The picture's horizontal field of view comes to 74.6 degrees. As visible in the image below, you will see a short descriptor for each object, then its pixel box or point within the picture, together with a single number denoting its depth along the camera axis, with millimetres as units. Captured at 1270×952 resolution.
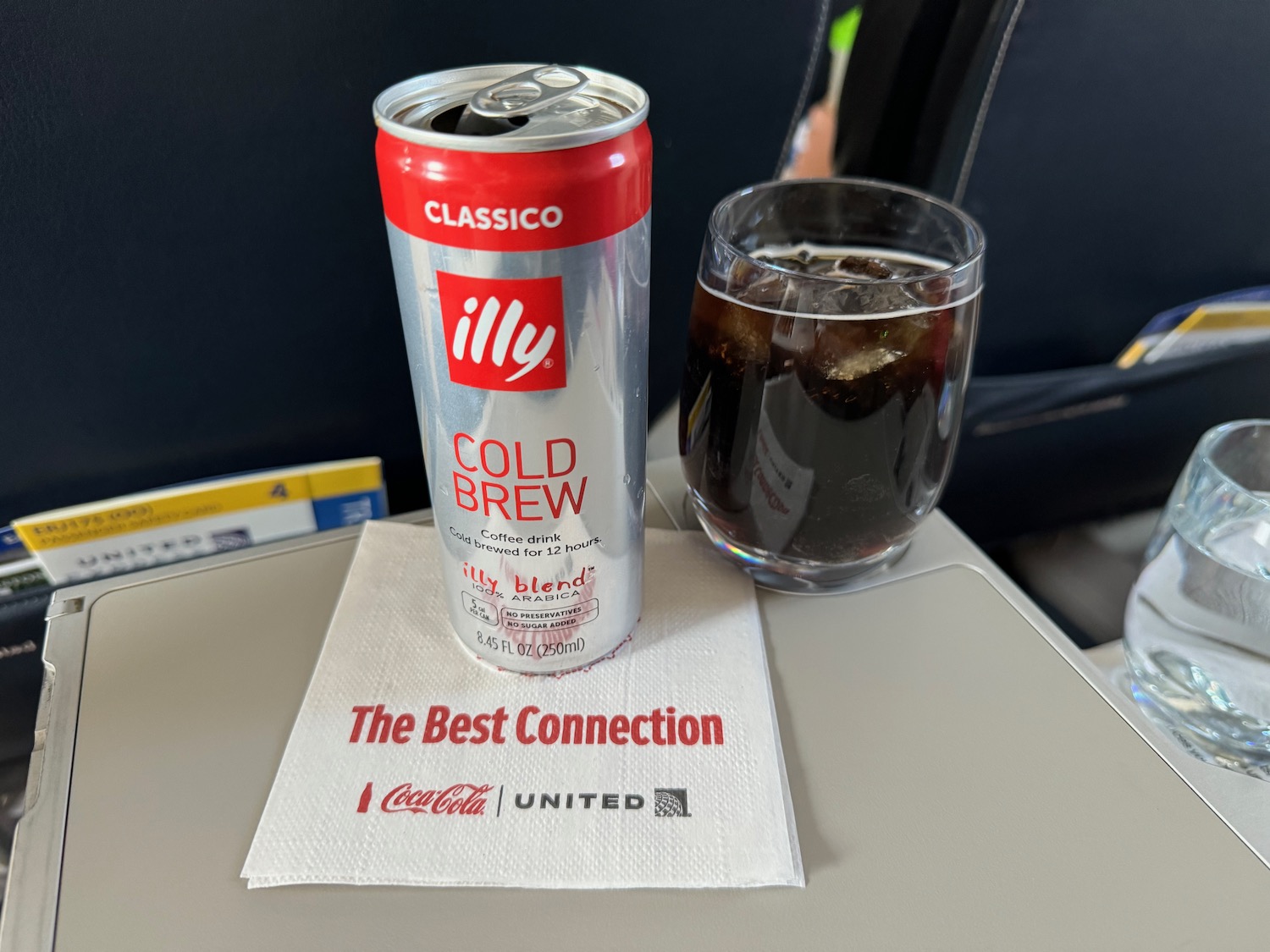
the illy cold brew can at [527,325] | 309
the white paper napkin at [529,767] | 361
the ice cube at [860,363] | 407
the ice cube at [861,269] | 447
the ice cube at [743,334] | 420
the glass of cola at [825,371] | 407
